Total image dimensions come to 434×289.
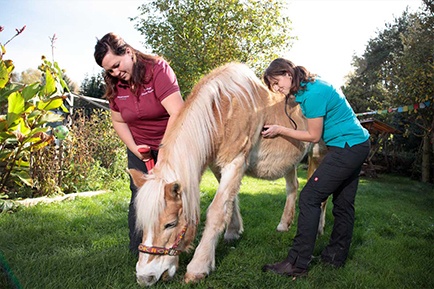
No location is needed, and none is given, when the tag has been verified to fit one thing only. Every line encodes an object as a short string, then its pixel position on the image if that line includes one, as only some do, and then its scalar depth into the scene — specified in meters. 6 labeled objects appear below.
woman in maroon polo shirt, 2.71
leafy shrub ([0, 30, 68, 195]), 4.25
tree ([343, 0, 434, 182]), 9.07
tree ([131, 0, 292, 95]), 13.18
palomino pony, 2.47
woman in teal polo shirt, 2.83
